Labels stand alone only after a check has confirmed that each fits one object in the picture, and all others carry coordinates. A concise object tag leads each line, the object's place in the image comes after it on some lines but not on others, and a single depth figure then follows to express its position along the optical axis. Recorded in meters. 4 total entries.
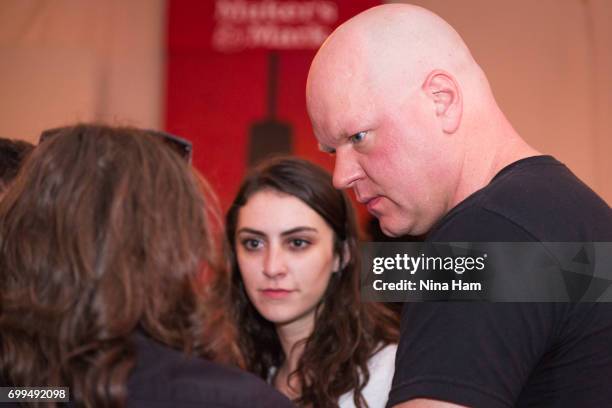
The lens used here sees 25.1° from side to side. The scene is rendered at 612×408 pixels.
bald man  1.20
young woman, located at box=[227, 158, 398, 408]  1.78
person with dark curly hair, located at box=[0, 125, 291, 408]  1.13
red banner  2.41
